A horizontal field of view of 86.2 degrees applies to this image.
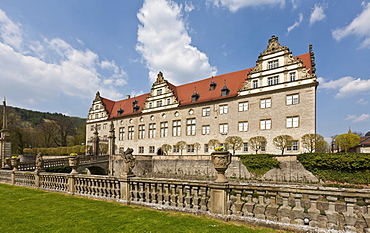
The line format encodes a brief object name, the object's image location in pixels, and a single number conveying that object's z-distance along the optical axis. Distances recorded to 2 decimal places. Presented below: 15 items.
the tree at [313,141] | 19.86
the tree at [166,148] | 32.03
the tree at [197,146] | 29.75
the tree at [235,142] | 24.77
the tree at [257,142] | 23.69
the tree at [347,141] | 23.84
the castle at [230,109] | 23.16
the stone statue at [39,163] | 11.44
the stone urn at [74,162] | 9.72
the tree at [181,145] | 30.64
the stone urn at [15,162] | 14.53
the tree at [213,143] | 27.44
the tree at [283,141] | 22.00
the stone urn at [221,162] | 5.82
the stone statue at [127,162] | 7.71
